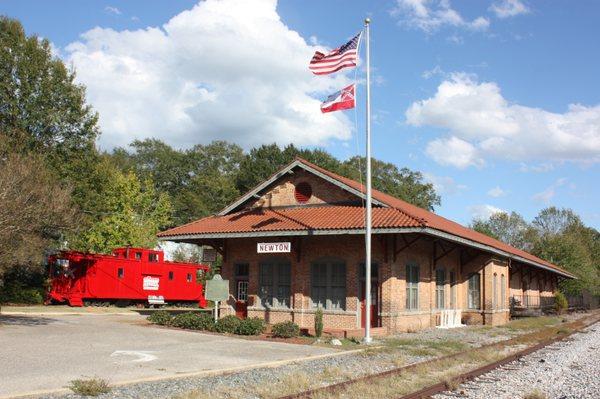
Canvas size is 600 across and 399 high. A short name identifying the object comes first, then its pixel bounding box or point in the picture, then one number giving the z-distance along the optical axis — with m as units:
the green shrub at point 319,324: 18.17
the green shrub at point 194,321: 19.85
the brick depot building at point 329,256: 20.73
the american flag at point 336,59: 17.39
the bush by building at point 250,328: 18.83
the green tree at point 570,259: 57.44
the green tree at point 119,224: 41.47
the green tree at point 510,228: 95.62
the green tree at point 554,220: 103.69
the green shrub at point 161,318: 21.17
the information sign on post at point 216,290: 20.14
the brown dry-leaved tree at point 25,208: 16.78
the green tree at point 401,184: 78.81
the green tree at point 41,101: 35.72
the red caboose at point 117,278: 30.69
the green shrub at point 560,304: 42.02
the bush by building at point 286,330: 18.16
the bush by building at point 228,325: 19.09
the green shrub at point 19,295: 32.88
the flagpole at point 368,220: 17.03
